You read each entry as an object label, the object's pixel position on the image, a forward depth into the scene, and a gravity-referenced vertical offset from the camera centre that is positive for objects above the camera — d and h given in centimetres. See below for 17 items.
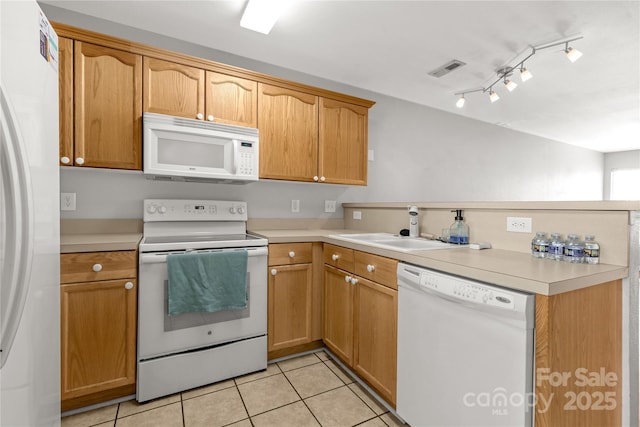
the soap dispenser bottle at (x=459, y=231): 175 -12
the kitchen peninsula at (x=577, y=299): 91 -29
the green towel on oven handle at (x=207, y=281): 167 -43
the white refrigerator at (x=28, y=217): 78 -3
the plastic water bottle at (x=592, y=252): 116 -16
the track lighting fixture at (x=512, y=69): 221 +129
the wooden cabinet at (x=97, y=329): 149 -63
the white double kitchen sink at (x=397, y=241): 175 -20
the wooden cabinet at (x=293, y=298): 203 -63
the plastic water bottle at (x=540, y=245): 130 -15
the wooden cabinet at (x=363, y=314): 153 -62
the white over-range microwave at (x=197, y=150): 185 +39
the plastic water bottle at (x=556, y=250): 124 -16
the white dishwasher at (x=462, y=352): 95 -53
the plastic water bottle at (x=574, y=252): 119 -16
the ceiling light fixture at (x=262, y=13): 186 +129
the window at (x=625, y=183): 625 +64
